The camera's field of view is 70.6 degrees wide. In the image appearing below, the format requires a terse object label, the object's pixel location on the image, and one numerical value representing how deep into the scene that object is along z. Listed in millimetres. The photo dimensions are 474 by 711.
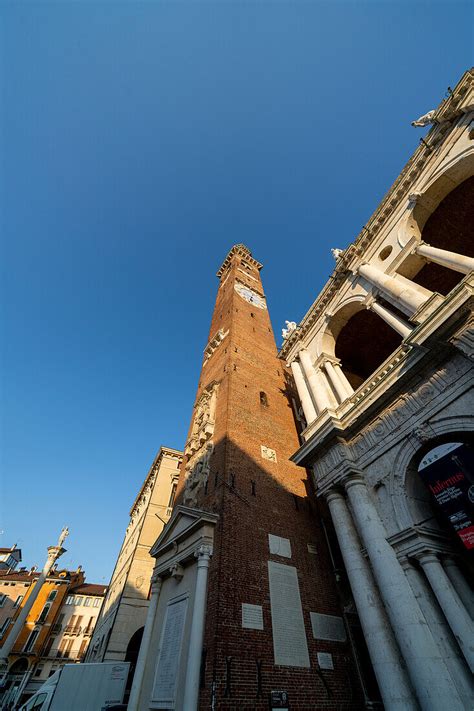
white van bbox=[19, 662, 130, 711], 14538
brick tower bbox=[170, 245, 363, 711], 9477
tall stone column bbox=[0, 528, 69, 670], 36438
